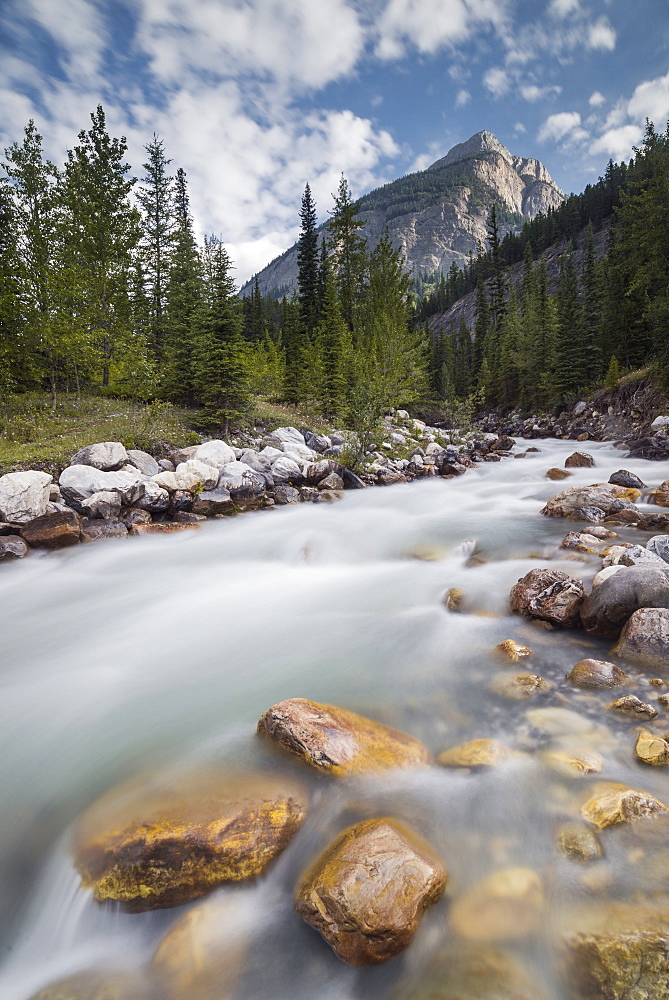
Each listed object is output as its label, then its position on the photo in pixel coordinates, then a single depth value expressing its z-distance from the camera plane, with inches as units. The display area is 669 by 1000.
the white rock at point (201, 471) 454.6
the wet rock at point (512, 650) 190.5
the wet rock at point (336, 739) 135.1
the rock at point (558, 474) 600.4
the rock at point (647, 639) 173.2
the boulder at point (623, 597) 191.0
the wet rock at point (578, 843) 105.3
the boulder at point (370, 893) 88.7
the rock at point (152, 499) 415.8
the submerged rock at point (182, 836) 101.7
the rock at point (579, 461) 657.0
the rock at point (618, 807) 110.5
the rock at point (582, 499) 389.1
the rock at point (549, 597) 209.5
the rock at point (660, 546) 238.6
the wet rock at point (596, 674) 164.7
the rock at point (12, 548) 331.6
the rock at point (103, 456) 425.7
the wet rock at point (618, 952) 77.8
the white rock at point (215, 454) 495.5
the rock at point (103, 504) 391.5
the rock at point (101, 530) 378.8
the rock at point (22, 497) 348.7
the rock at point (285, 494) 506.9
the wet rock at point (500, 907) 93.2
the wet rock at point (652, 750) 127.6
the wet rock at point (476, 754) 138.1
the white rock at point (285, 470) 541.5
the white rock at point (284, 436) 658.3
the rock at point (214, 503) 444.1
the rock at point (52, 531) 351.3
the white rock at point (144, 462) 447.8
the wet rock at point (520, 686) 166.6
